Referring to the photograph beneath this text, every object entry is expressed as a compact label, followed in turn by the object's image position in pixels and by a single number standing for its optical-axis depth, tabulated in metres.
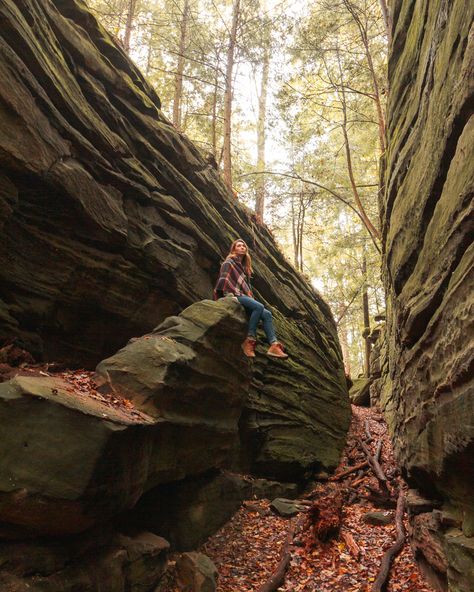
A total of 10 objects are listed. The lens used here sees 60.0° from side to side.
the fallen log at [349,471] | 11.88
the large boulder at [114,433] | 4.72
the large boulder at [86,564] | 4.52
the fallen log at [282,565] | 6.63
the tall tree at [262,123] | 18.89
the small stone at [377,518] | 8.74
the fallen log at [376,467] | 10.65
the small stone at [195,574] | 6.10
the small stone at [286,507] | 9.48
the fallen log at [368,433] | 14.08
